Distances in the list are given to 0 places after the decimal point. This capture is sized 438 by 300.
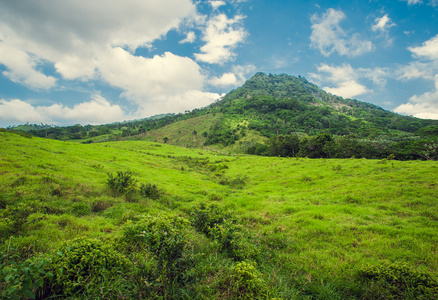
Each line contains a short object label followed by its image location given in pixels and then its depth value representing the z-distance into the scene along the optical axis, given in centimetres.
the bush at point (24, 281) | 263
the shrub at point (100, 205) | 952
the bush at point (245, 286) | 424
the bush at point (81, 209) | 852
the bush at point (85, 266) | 353
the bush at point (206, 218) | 852
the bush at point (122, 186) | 1234
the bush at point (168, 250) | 441
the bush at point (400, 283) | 439
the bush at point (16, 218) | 570
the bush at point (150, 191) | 1347
